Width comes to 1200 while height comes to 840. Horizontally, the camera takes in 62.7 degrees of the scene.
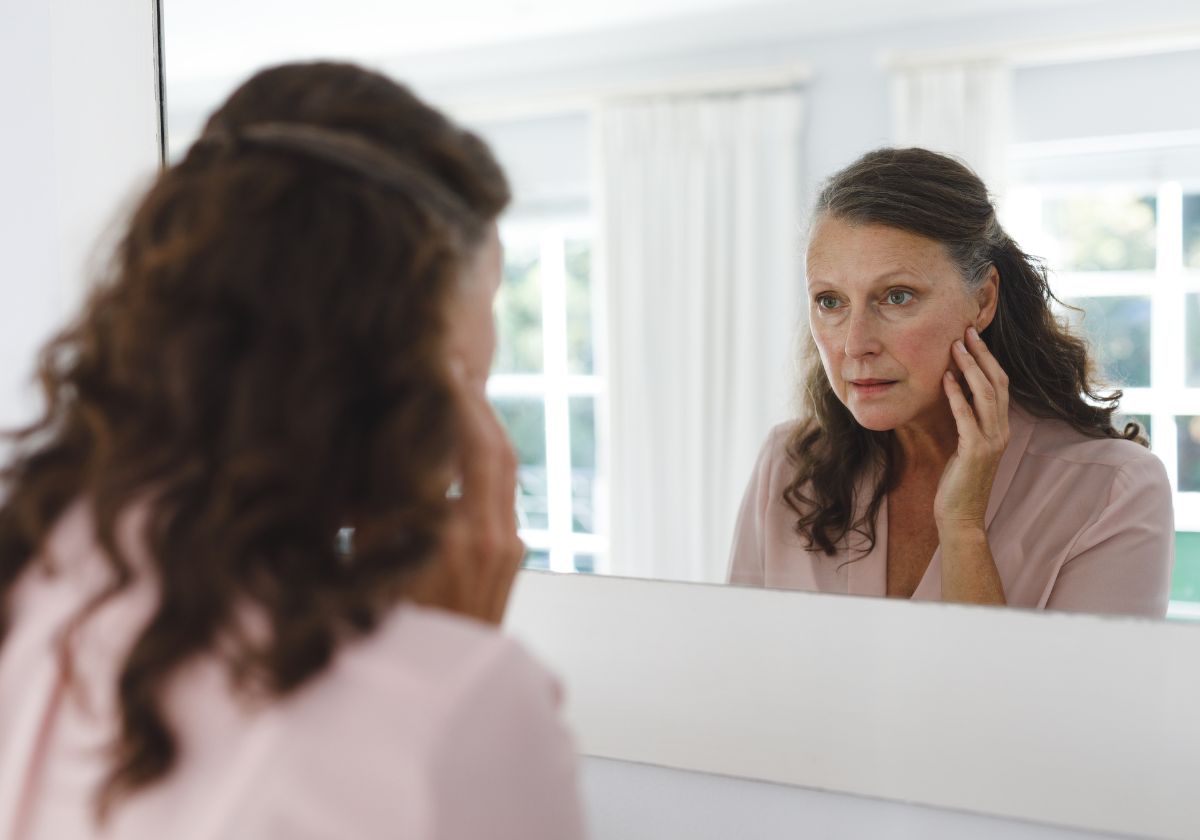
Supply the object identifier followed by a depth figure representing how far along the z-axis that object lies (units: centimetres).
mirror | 64
